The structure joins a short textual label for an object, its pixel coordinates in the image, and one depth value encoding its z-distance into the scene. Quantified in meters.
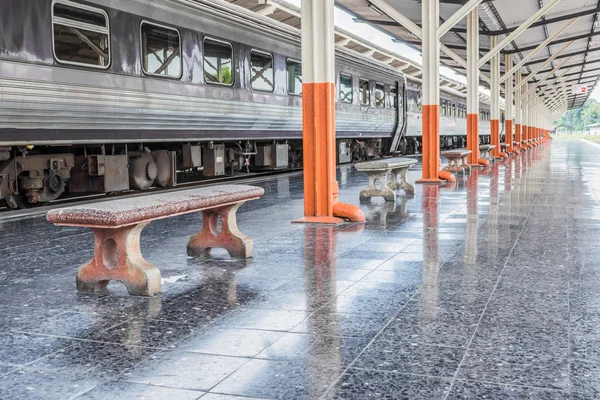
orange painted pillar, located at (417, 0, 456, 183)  15.46
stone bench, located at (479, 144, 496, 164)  24.24
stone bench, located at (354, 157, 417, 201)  11.14
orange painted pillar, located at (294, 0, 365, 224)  8.91
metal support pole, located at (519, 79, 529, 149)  47.17
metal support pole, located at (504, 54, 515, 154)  32.62
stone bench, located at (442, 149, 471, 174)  17.86
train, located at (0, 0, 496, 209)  9.37
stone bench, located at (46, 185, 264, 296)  4.99
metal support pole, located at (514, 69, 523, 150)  39.62
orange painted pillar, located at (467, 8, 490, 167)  21.42
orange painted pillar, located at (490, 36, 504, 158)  27.80
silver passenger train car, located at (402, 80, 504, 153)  29.84
